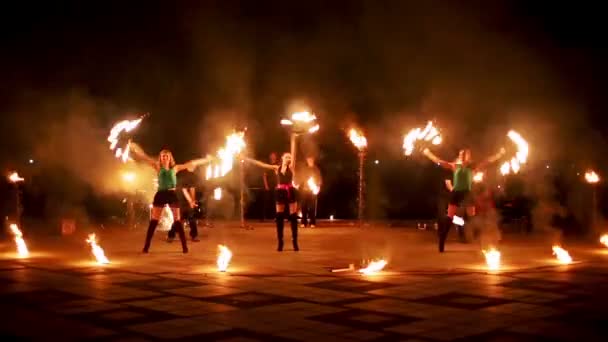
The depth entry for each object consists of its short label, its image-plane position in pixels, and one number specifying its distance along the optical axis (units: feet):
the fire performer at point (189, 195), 54.44
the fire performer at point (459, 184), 47.93
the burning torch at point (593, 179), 67.72
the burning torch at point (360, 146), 70.90
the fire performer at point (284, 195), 47.73
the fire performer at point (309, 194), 69.15
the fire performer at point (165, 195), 45.62
